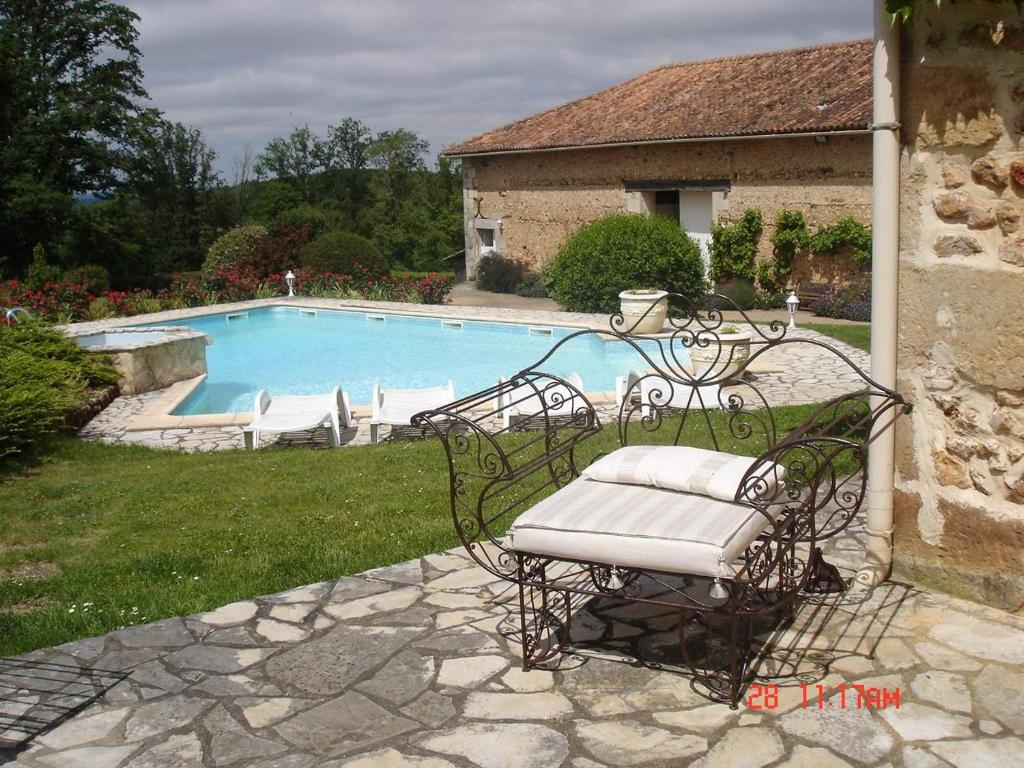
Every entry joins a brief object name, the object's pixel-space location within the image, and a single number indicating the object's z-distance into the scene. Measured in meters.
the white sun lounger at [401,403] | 8.76
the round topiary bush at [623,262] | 17.80
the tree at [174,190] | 30.59
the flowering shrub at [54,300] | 16.19
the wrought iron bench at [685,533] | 3.20
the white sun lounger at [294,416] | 8.52
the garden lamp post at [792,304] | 14.66
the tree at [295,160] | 37.22
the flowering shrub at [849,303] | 16.72
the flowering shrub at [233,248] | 22.16
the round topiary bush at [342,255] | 20.64
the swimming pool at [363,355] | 12.88
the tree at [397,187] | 33.59
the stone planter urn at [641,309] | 13.87
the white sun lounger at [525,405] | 8.45
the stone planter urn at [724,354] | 10.25
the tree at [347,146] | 37.34
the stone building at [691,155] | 18.53
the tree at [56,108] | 26.75
